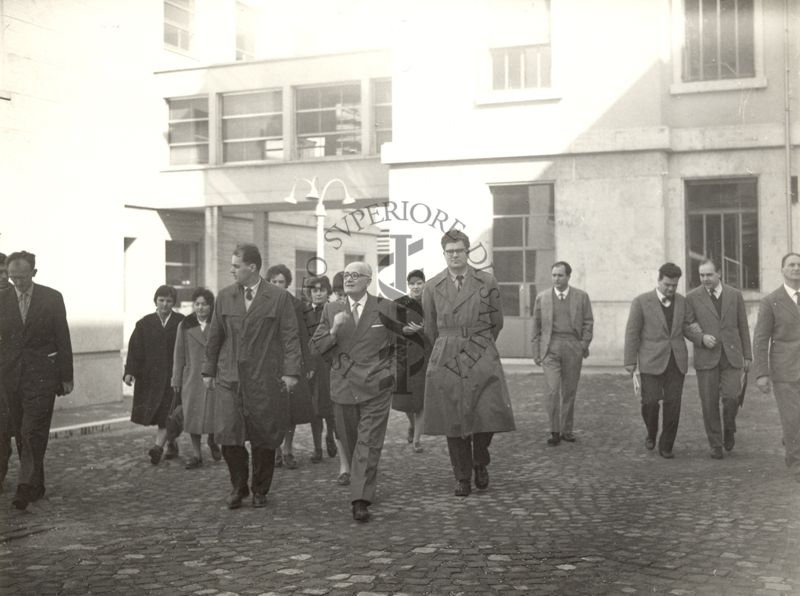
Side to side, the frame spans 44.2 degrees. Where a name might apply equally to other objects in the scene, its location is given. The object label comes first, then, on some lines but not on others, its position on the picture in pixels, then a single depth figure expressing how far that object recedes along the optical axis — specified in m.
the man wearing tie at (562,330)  11.04
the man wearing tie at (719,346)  9.73
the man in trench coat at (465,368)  7.75
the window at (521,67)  20.98
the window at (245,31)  33.94
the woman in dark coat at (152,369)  9.71
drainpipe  18.91
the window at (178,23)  32.75
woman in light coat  8.88
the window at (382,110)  28.80
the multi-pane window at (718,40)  19.44
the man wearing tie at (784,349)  8.41
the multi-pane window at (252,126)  30.69
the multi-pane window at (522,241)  21.19
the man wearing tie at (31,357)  7.68
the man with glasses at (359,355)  7.26
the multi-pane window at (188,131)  31.97
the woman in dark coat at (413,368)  9.93
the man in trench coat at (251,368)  7.27
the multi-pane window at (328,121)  29.39
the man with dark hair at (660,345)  9.78
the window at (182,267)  33.34
